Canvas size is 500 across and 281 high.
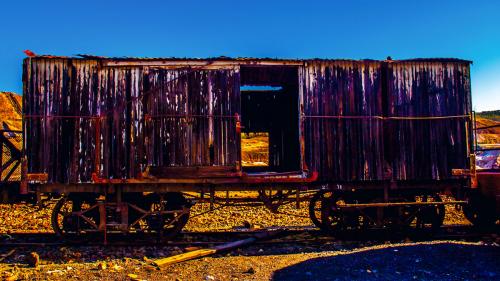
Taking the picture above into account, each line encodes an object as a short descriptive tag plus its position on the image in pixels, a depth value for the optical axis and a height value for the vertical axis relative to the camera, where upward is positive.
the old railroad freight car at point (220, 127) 10.07 +0.68
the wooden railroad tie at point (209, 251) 8.38 -2.34
